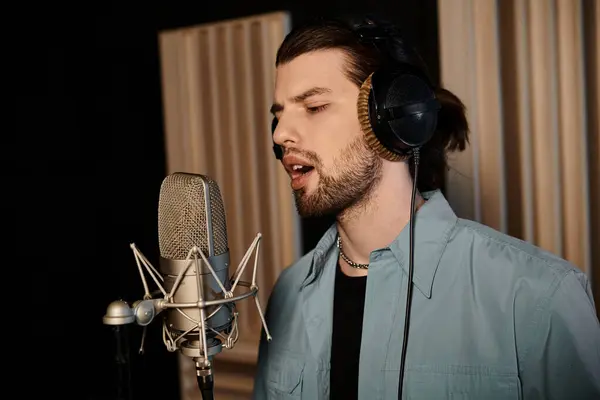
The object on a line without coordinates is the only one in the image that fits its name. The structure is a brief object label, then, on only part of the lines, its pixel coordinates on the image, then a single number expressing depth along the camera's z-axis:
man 1.18
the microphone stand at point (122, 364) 0.94
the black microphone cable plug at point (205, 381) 0.93
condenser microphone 0.95
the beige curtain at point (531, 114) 1.65
